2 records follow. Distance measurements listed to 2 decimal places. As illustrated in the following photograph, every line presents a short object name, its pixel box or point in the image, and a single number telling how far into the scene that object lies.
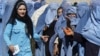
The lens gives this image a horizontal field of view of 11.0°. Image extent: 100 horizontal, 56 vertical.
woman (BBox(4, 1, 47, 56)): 8.59
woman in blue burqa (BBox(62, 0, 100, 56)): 9.36
